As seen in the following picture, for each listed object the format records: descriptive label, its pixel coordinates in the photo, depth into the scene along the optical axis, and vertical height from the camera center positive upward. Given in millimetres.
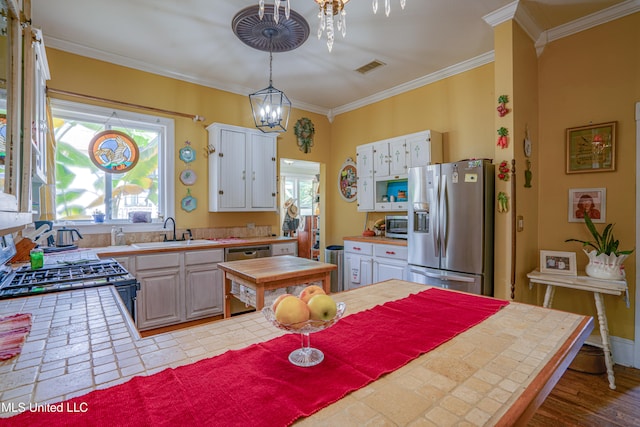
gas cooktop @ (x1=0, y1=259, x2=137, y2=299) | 1428 -346
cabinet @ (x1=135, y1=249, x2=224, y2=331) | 3037 -792
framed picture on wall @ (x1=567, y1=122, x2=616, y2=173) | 2631 +550
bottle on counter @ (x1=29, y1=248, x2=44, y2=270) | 1871 -296
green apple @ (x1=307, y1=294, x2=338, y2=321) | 781 -248
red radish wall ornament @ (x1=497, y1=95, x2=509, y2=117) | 2600 +895
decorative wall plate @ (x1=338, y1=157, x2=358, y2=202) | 4855 +493
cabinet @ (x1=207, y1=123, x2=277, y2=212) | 3871 +554
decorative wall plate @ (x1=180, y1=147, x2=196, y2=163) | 3842 +724
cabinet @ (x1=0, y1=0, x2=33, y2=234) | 939 +322
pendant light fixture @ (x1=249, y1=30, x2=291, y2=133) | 2924 +965
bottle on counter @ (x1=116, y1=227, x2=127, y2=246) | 3348 -283
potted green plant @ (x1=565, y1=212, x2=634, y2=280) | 2385 -365
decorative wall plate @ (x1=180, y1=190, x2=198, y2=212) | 3861 +112
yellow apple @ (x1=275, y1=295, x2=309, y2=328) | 767 -255
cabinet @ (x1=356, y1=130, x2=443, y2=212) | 3656 +601
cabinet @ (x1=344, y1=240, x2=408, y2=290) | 3539 -639
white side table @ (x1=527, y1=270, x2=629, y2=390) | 2254 -595
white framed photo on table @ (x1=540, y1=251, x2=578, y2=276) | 2605 -453
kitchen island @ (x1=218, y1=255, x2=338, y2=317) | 2041 -440
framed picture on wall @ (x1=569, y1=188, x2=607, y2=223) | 2684 +58
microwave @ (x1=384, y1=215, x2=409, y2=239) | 3906 -196
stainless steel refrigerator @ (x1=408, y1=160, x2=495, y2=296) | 2701 -145
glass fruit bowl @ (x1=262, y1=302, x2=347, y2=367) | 777 -304
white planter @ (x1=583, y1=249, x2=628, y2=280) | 2381 -447
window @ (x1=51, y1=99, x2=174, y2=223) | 3279 +463
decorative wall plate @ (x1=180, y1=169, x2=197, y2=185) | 3848 +444
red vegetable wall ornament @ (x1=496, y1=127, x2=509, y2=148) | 2620 +629
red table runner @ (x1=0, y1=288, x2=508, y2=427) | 591 -398
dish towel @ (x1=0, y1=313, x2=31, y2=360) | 862 -383
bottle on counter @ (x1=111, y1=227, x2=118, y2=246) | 3311 -268
